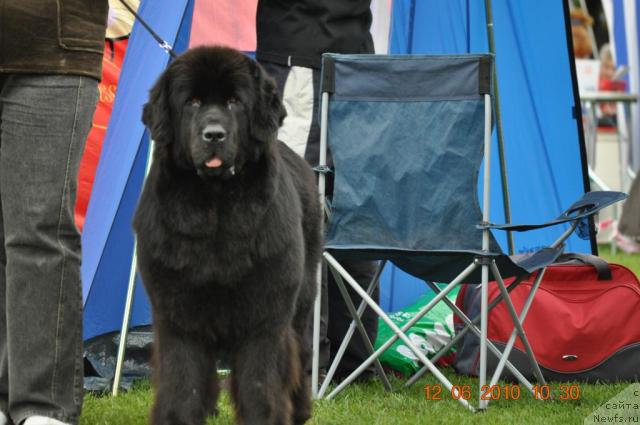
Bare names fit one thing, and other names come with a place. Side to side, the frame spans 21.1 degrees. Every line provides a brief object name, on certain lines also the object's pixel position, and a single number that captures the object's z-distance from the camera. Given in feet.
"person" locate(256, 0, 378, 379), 23.15
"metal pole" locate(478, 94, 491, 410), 21.87
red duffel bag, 25.17
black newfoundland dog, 16.34
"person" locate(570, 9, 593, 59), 73.86
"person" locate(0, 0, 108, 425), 16.73
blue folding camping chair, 22.71
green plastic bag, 27.21
